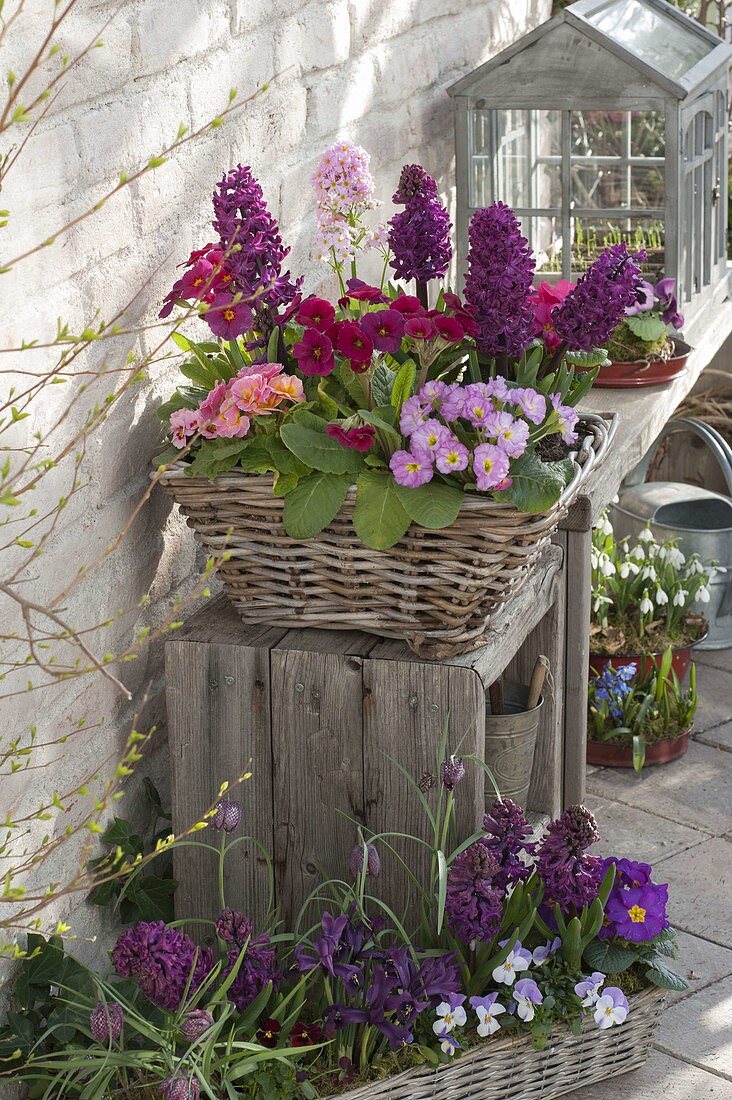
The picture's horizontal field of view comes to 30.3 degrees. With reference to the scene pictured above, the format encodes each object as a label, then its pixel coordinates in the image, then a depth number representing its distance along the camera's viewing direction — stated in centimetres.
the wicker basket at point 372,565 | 197
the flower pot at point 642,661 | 338
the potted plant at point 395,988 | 192
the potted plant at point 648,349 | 319
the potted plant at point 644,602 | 346
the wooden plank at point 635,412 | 280
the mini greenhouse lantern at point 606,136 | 319
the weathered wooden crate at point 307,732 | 212
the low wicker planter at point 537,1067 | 205
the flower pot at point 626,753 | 337
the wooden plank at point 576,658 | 272
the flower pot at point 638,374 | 321
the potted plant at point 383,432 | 194
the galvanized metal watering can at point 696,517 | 379
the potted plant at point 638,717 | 332
